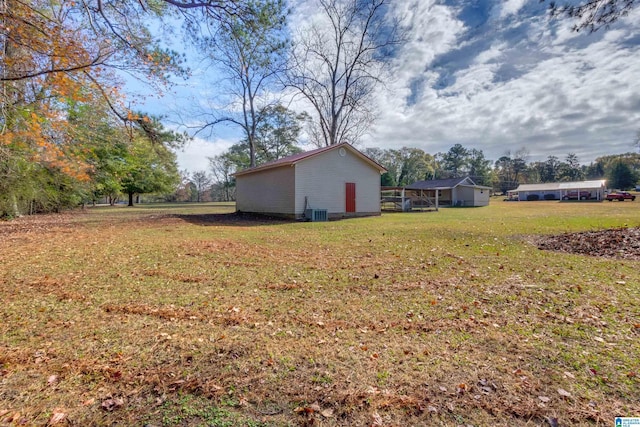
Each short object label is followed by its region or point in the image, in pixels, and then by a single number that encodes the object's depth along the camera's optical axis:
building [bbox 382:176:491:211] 34.22
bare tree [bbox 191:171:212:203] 70.00
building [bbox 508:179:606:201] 43.25
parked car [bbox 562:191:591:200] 44.28
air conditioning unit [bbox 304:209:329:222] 15.28
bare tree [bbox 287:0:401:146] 21.98
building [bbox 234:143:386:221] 15.45
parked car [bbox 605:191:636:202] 37.72
